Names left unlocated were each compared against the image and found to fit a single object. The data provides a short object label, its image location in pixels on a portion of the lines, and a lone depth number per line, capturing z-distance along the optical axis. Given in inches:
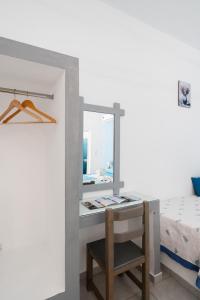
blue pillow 100.7
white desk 65.9
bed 58.6
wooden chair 48.5
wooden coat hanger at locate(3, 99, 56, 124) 46.8
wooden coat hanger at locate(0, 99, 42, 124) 46.3
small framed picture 98.3
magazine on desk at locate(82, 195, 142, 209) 60.6
